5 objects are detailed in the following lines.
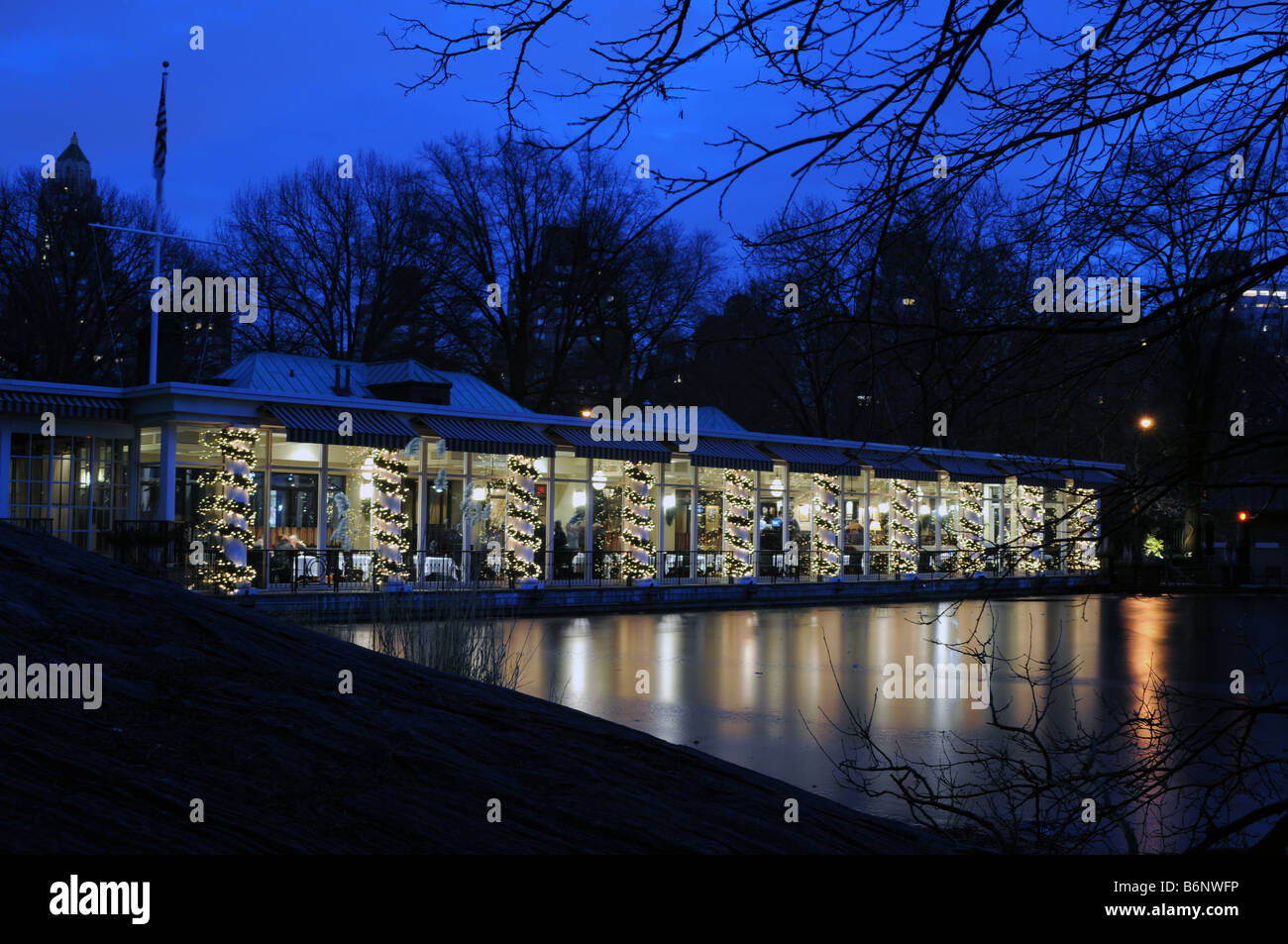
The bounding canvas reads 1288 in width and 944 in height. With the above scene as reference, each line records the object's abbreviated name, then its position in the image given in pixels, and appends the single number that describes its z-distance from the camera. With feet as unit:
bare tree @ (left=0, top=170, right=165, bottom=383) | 128.47
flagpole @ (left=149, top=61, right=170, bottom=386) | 86.89
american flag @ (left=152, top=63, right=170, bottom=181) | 86.89
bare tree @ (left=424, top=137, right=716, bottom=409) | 145.38
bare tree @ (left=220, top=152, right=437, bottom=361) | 143.23
